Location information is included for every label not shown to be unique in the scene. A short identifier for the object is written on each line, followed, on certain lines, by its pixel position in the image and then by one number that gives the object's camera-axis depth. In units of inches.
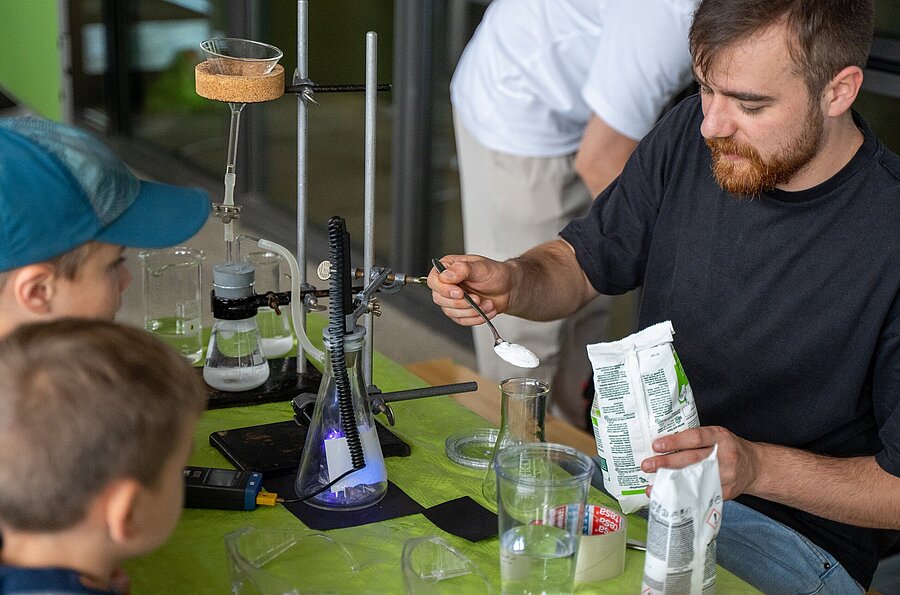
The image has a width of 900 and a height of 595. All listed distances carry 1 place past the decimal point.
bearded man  57.2
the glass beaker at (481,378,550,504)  51.7
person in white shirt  86.6
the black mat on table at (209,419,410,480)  54.8
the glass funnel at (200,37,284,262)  59.6
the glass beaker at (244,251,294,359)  66.3
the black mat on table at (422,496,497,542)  49.8
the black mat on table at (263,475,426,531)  50.4
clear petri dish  56.8
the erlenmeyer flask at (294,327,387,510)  51.2
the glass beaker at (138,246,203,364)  66.4
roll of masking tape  45.6
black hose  49.3
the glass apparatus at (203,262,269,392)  59.6
